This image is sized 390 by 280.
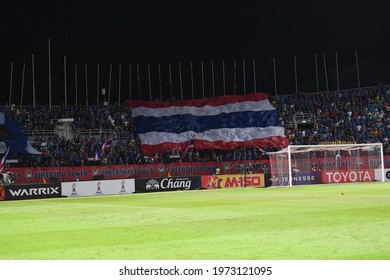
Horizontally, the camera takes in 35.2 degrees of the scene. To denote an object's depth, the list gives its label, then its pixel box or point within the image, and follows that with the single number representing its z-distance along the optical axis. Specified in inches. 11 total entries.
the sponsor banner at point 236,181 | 2056.0
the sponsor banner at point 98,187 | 1829.5
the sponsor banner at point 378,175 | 2158.0
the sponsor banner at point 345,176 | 2124.8
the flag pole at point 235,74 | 3385.1
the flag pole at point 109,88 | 3243.6
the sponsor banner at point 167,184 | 1935.3
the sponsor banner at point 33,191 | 1685.5
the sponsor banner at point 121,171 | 1900.8
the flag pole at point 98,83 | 3204.7
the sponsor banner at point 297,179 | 2044.8
